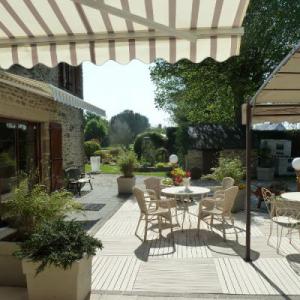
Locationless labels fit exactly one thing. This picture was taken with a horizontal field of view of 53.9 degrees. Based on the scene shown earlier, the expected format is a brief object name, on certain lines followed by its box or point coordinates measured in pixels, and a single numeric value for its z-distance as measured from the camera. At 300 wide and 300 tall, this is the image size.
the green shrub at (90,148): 24.16
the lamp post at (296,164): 7.89
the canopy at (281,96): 3.67
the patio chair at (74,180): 10.79
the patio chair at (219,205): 6.20
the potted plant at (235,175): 8.63
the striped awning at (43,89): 6.09
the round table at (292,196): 6.08
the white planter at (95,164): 17.71
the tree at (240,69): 14.10
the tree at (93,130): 30.95
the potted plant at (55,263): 3.43
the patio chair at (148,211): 6.12
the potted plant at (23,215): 4.02
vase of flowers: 8.95
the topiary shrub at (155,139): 20.84
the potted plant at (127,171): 11.02
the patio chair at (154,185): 8.21
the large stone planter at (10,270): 3.98
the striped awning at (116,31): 2.33
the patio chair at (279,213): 5.62
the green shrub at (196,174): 14.93
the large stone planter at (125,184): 11.06
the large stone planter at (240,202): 8.58
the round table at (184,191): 6.99
